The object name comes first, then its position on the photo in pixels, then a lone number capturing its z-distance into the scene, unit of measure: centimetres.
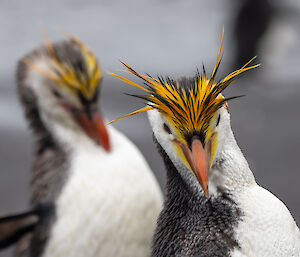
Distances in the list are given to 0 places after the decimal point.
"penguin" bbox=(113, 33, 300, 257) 415
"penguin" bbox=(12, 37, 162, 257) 696
